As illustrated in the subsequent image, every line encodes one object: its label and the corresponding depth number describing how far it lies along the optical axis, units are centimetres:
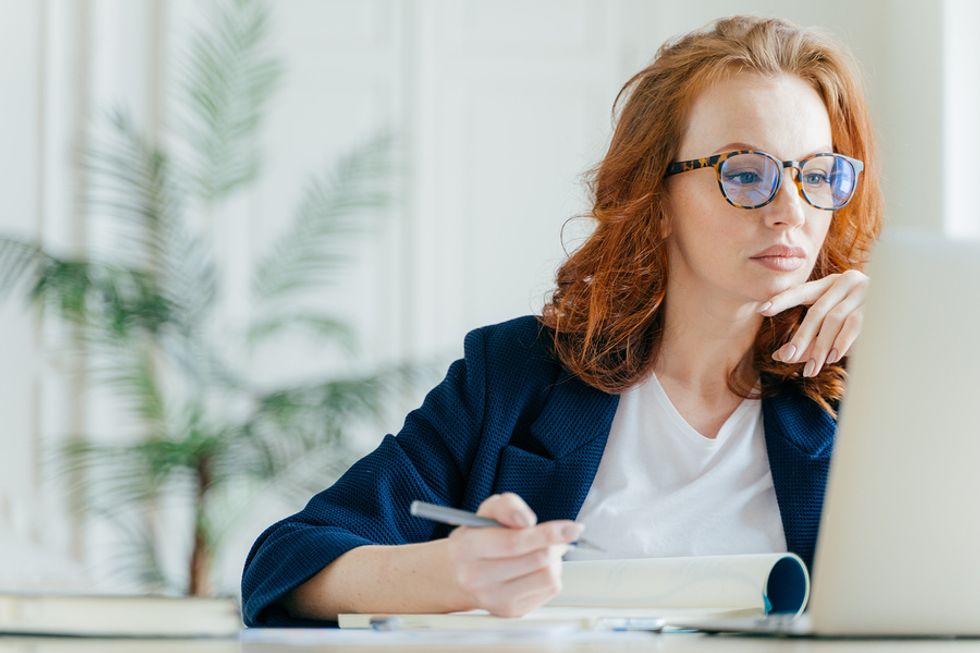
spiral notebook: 170
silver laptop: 150
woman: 198
